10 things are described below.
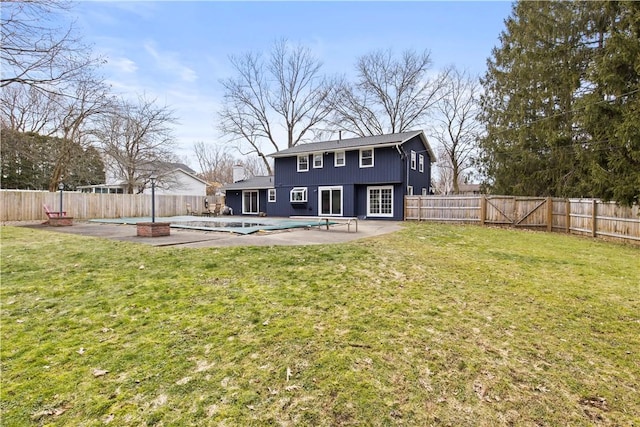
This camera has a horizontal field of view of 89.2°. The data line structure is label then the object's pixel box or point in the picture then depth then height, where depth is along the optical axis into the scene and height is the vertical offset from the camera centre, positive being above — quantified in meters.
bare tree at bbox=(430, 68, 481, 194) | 30.11 +8.51
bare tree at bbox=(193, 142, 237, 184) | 48.97 +6.82
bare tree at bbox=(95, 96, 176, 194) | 24.38 +4.97
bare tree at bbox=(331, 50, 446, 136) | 31.50 +11.22
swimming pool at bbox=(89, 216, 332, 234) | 11.30 -0.75
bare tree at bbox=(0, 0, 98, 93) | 6.32 +3.38
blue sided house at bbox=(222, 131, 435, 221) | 19.81 +1.93
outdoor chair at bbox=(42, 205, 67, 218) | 14.71 -0.28
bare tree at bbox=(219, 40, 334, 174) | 34.34 +11.87
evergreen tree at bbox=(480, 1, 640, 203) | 11.41 +4.99
